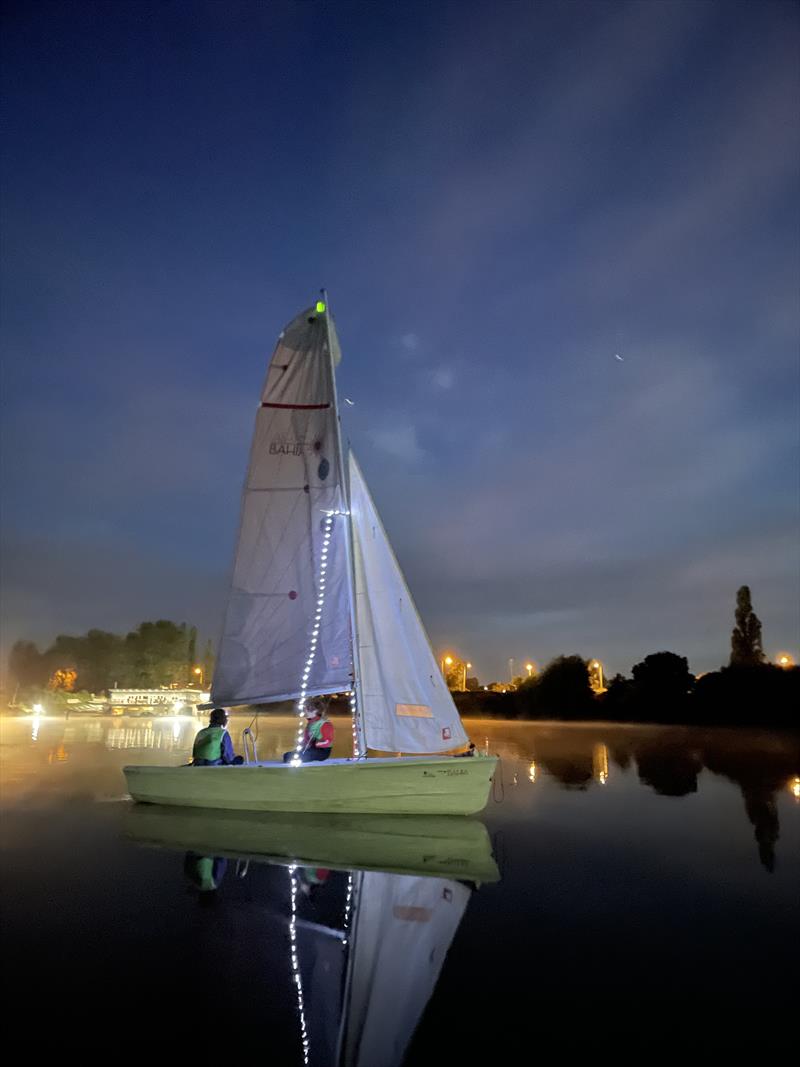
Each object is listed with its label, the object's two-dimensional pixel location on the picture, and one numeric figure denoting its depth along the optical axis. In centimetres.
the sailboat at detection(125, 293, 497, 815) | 1452
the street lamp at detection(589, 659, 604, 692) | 9631
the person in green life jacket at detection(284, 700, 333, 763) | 1600
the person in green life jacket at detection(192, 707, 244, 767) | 1581
